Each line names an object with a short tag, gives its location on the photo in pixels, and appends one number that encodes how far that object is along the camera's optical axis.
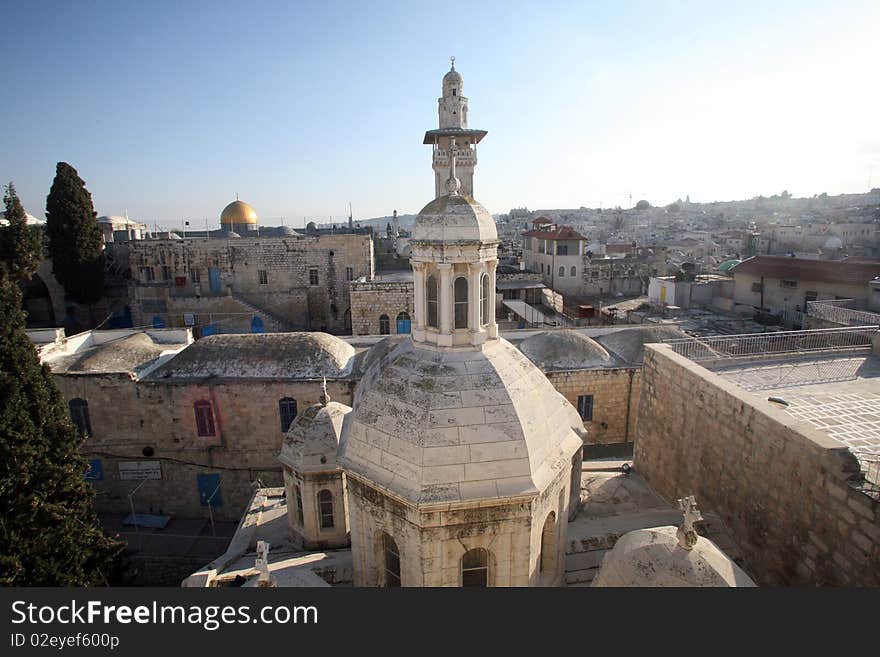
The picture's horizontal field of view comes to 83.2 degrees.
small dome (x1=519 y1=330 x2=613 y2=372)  18.94
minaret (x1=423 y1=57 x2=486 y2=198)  34.84
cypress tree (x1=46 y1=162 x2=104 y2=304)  31.12
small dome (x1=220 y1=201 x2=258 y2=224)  49.09
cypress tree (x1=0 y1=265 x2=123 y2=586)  11.03
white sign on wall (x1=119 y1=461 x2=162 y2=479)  18.39
